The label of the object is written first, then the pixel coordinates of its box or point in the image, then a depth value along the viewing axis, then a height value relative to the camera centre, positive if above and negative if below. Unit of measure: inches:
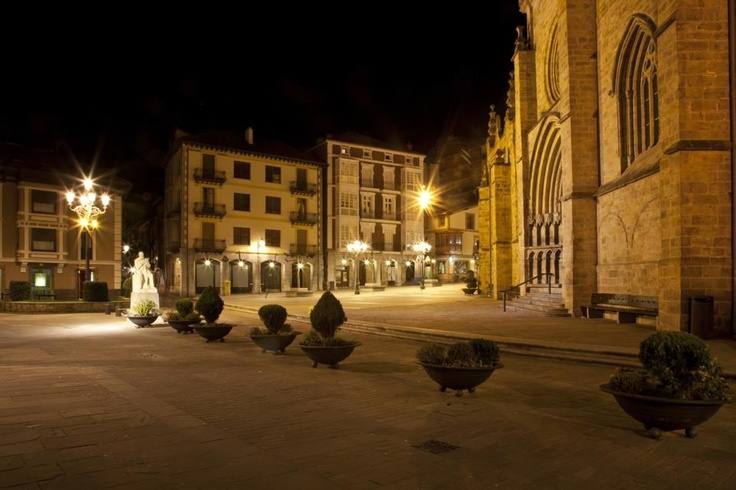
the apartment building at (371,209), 2229.3 +177.5
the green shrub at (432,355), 316.5 -56.7
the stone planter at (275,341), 478.0 -73.0
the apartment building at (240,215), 1914.4 +133.8
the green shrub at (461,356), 308.7 -55.9
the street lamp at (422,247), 2005.4 +19.3
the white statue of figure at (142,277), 832.9 -33.4
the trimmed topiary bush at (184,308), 660.1 -62.1
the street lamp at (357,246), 1811.0 +21.6
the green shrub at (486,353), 311.7 -54.6
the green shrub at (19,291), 1103.0 -69.7
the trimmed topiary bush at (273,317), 485.4 -53.9
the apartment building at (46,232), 1510.8 +62.1
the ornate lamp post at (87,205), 972.6 +84.0
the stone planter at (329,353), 402.9 -70.0
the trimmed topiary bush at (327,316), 419.8 -46.1
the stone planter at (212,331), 573.3 -76.8
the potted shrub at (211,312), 576.1 -63.3
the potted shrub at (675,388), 218.7 -52.6
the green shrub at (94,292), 1099.9 -72.0
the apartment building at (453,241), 2753.4 +55.4
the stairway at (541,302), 772.0 -75.3
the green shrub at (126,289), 1280.8 -77.6
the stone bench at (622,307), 614.9 -62.7
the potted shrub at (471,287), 1422.2 -86.4
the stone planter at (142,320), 740.6 -84.8
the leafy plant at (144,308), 750.5 -71.8
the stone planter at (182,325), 644.8 -80.1
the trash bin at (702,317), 494.6 -56.7
